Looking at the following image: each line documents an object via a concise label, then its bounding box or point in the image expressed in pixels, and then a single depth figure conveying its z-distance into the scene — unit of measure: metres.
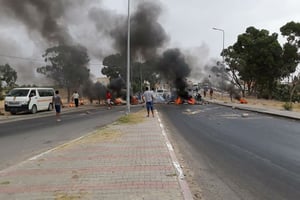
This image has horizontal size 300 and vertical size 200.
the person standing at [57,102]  22.16
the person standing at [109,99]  34.93
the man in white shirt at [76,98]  36.88
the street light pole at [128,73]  23.17
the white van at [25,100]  28.70
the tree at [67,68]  39.53
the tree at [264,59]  56.47
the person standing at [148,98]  21.44
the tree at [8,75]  61.38
